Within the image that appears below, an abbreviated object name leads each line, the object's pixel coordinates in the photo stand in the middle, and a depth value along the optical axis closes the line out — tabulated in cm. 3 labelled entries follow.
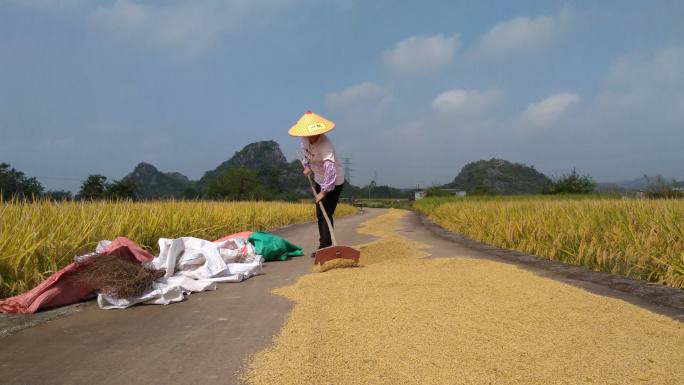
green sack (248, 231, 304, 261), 614
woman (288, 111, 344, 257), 584
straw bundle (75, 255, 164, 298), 357
